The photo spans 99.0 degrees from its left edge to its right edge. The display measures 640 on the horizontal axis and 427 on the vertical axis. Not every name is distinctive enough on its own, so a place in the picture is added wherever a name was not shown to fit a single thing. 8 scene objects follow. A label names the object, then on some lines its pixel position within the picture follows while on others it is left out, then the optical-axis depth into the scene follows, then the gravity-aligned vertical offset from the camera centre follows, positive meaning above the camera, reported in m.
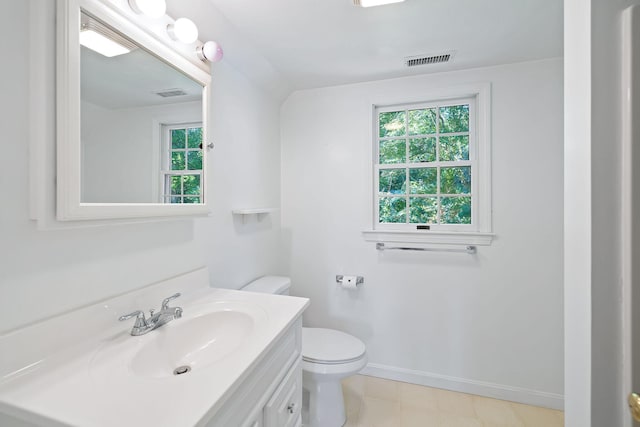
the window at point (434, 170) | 1.94 +0.32
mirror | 0.77 +0.33
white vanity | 0.60 -0.42
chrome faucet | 0.94 -0.39
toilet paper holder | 2.12 -0.52
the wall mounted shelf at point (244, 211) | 1.66 +0.01
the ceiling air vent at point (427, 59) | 1.76 +1.01
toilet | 1.54 -0.89
